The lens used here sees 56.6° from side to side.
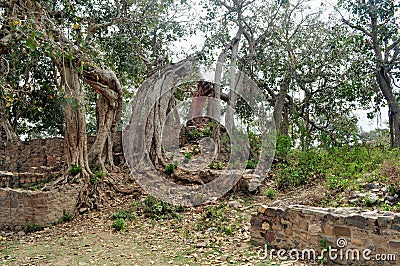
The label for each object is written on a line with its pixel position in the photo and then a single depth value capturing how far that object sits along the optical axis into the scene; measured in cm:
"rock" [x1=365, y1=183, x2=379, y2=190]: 509
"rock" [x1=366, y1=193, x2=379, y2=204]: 459
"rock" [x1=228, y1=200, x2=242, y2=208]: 609
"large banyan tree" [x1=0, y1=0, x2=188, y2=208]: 666
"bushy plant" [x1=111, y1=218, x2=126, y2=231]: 559
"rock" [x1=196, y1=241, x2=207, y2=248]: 450
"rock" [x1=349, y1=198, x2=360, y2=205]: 475
